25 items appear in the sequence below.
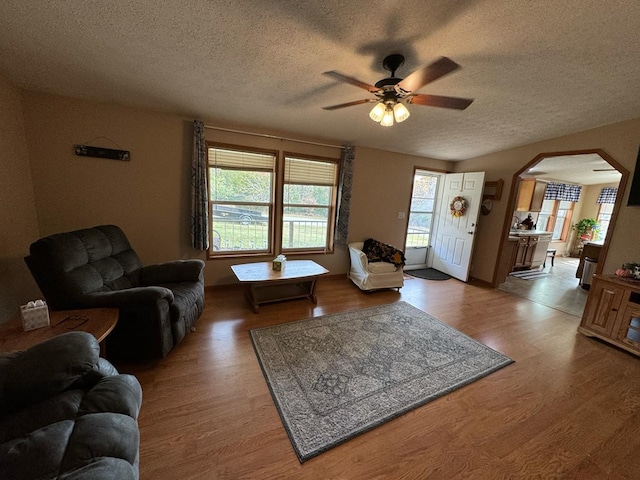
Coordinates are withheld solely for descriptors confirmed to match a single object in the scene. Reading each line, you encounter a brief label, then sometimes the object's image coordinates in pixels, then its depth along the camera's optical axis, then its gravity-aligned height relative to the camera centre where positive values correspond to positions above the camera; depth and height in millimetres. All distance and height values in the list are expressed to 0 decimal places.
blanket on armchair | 3812 -814
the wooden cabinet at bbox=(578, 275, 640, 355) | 2475 -976
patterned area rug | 1606 -1386
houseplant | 6617 -307
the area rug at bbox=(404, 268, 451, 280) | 4633 -1320
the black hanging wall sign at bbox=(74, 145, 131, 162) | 2580 +288
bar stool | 5973 -958
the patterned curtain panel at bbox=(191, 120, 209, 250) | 2939 -65
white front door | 4270 -349
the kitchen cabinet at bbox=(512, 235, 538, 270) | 5137 -846
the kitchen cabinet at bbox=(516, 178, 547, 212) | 5250 +335
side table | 1391 -908
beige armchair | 3660 -1079
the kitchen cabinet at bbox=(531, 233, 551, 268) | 5470 -850
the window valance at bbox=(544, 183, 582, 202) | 5934 +521
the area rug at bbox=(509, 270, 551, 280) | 4973 -1283
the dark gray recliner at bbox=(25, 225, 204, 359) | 1732 -827
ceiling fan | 1612 +757
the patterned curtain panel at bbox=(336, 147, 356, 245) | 3857 +89
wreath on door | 4414 -13
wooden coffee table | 2902 -980
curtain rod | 3094 +739
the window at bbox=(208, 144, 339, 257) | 3340 -124
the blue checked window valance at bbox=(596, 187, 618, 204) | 6301 +542
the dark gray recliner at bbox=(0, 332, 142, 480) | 758 -836
